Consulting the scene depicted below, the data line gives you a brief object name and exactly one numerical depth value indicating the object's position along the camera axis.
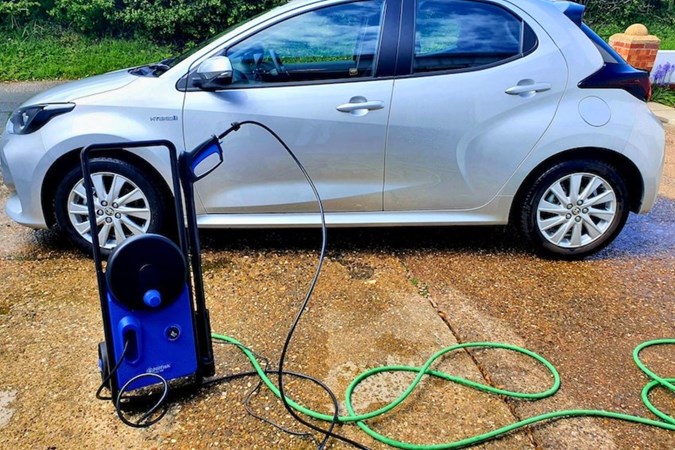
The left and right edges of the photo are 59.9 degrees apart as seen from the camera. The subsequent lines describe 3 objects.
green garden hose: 2.30
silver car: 3.52
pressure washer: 2.16
